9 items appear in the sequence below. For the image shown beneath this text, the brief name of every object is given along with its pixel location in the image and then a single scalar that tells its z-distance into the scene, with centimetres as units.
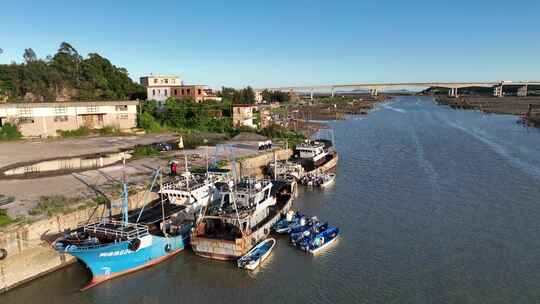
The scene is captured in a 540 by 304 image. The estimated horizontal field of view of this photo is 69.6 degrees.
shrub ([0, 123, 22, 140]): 4369
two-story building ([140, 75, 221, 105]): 6825
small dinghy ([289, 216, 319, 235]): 2245
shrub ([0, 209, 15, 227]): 1797
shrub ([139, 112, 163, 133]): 5356
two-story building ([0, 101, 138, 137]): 4456
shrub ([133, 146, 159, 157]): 3696
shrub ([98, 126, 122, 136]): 5028
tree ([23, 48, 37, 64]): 7795
